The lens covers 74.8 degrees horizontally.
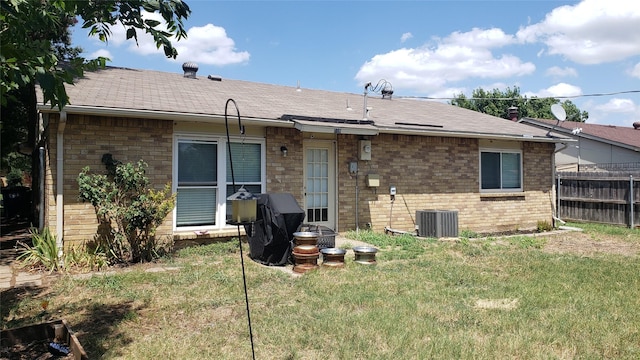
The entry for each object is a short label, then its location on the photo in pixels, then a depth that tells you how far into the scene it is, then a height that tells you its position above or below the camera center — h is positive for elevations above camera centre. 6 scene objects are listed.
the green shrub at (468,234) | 10.80 -1.29
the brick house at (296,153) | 7.60 +0.73
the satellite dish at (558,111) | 13.06 +2.33
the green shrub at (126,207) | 7.05 -0.37
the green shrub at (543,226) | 12.52 -1.24
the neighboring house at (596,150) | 19.48 +1.69
